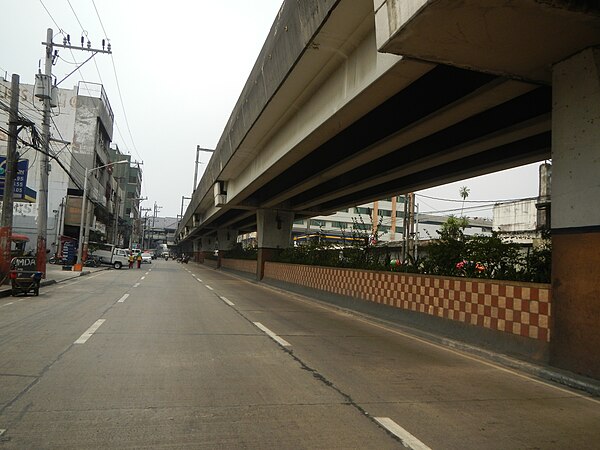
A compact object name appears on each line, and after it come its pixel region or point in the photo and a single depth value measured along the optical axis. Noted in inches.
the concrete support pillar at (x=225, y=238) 2123.5
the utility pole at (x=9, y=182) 699.4
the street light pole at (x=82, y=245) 1328.7
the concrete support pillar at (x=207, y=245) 3046.3
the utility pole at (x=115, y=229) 2349.3
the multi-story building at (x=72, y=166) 1779.0
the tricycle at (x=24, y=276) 618.7
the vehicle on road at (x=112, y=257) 1758.1
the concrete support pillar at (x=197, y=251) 3241.1
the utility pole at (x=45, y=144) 871.2
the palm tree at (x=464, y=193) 3721.2
